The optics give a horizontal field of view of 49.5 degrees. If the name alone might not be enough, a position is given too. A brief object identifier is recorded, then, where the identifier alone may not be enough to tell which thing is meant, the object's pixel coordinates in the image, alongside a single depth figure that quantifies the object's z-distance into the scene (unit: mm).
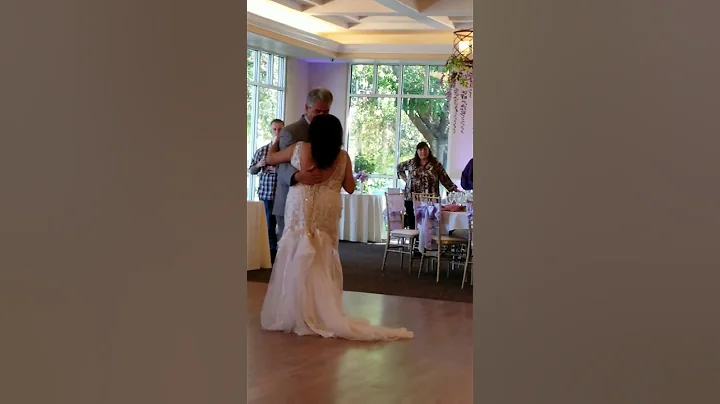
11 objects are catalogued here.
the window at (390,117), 14656
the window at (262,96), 12930
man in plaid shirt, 9492
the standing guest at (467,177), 9781
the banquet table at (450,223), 8516
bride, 5684
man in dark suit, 5750
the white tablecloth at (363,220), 12766
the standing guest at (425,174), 10008
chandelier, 8484
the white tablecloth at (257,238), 8570
